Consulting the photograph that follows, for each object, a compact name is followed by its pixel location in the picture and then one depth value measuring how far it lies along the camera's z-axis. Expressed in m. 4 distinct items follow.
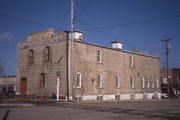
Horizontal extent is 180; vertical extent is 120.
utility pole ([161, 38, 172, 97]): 52.27
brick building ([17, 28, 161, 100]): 30.11
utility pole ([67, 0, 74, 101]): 28.44
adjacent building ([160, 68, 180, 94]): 71.22
